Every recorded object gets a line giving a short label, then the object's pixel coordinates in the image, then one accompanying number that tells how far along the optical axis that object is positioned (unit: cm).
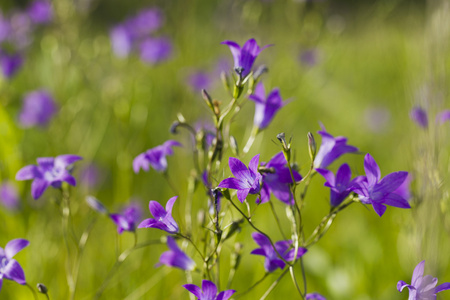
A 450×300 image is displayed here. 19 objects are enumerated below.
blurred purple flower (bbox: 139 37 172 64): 119
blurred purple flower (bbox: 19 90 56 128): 103
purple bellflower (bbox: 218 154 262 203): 73
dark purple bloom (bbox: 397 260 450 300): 73
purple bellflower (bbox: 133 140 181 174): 80
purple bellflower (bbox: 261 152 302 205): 76
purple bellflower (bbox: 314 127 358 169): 77
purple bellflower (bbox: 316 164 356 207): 75
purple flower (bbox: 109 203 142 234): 78
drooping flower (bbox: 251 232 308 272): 76
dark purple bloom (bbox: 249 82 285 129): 80
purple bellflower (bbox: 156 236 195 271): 78
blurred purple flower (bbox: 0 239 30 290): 75
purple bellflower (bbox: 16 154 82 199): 78
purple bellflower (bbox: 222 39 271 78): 78
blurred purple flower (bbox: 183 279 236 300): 73
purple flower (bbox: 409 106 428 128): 83
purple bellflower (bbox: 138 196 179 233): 74
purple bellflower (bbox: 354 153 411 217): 75
